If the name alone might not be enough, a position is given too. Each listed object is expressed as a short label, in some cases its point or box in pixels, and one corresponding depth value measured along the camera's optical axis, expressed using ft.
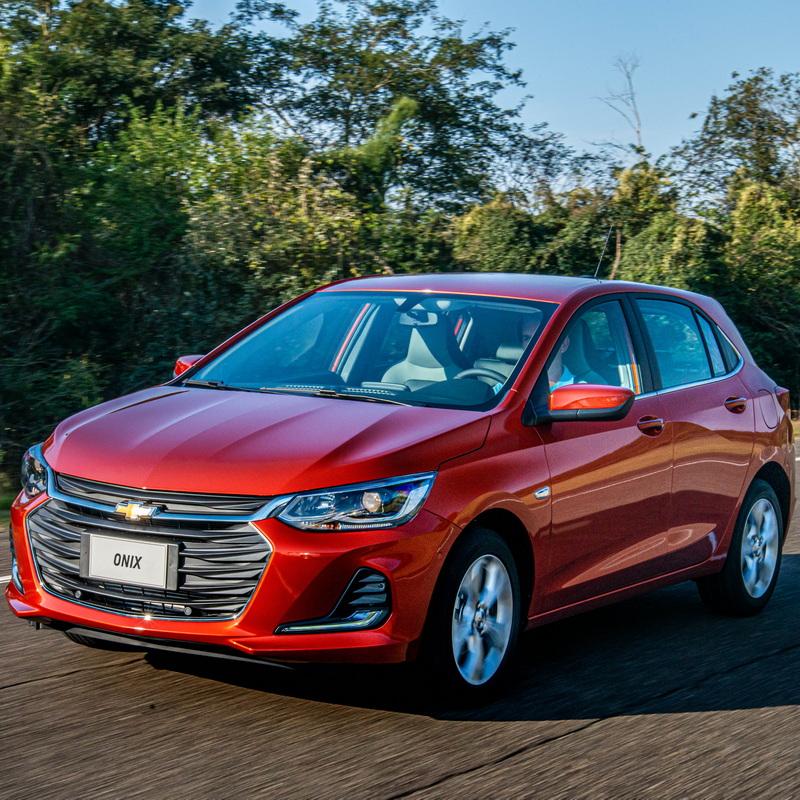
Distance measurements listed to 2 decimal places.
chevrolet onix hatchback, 13.35
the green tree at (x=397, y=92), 83.61
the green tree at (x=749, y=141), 95.30
